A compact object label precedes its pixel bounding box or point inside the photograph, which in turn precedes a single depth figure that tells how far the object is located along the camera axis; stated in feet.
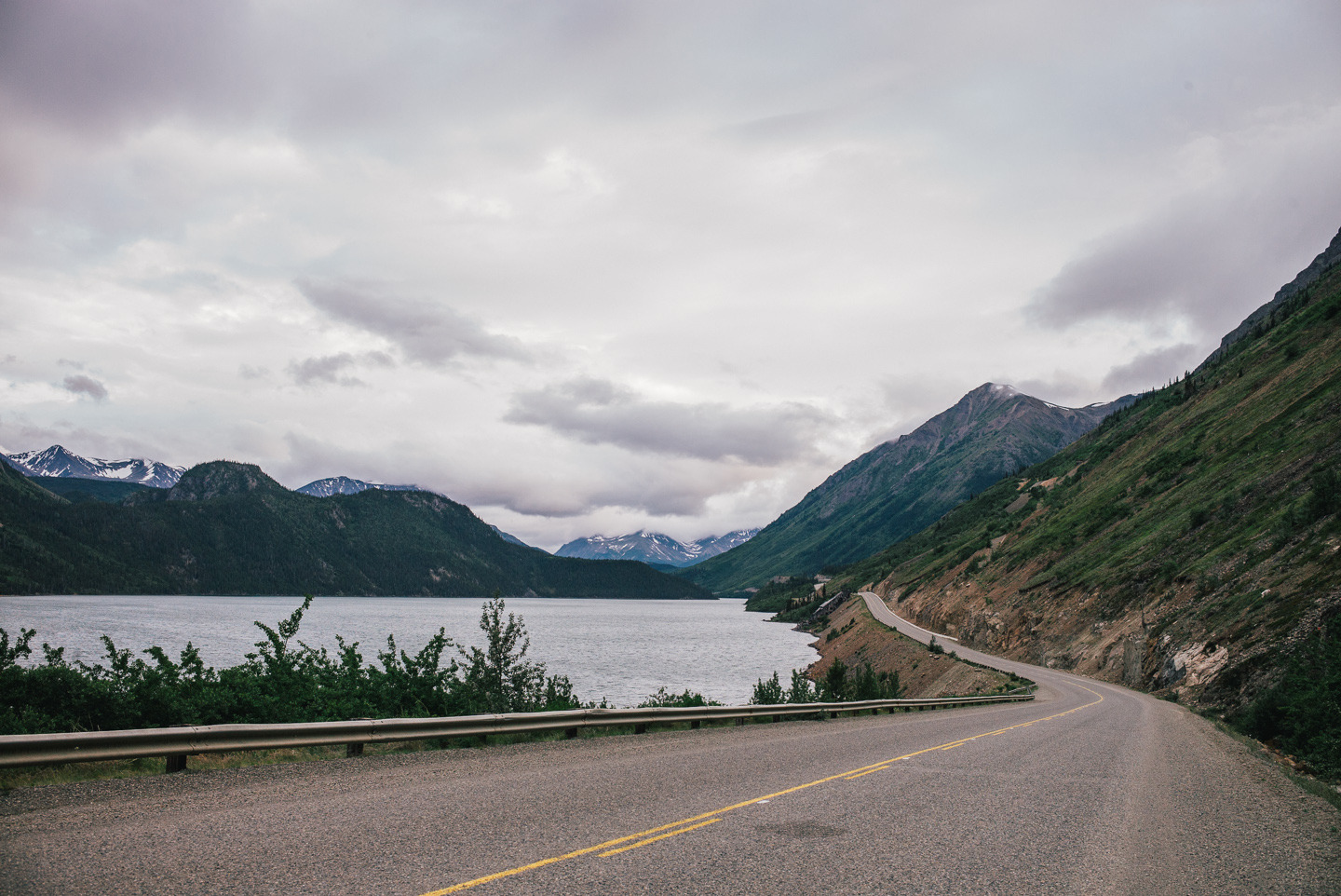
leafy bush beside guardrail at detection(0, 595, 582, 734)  44.32
